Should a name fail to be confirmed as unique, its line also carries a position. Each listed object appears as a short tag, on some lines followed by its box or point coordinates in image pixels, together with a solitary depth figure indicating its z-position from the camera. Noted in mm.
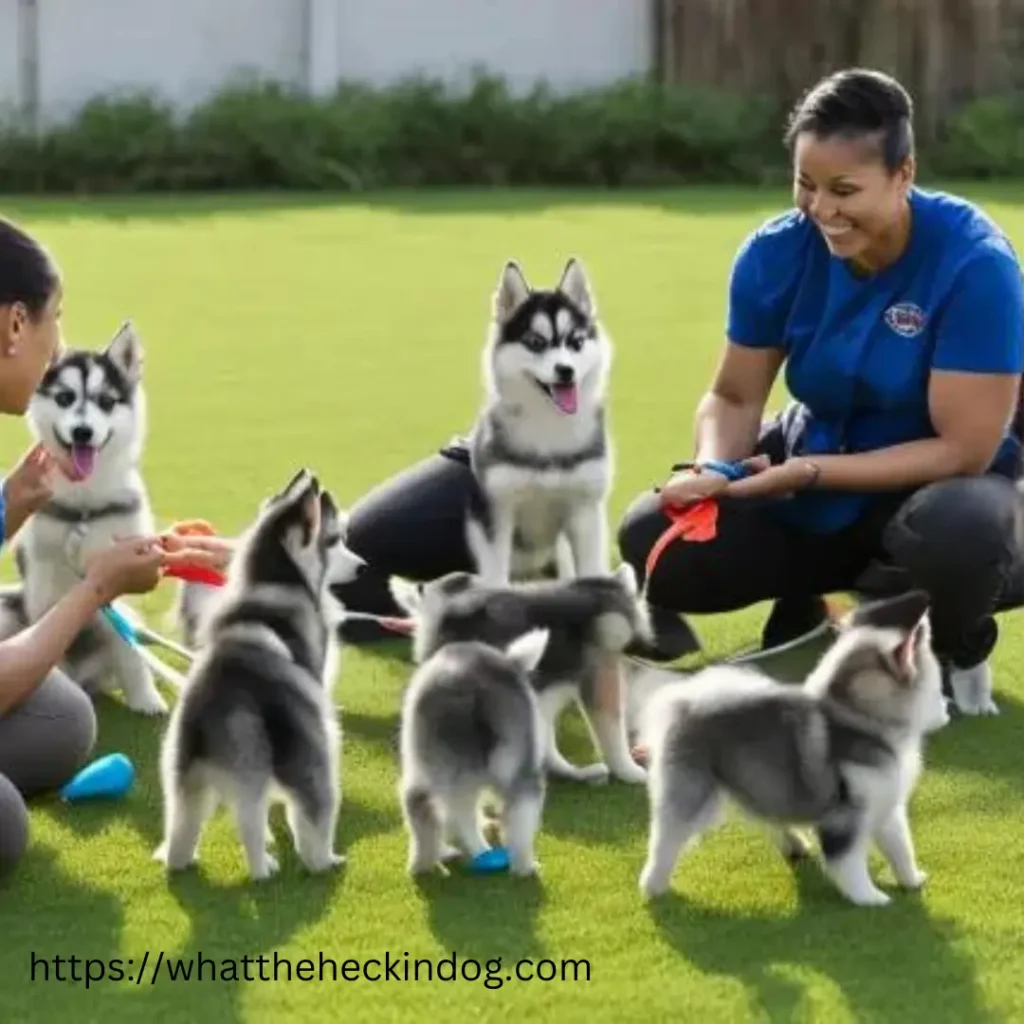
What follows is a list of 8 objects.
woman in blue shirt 9287
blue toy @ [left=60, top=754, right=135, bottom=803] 8923
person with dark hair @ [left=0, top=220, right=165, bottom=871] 7784
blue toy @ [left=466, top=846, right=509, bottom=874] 7946
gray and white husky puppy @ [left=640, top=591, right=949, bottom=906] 7521
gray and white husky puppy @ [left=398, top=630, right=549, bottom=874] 7777
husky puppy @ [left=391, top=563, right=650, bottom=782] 8910
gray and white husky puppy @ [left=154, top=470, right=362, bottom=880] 7696
